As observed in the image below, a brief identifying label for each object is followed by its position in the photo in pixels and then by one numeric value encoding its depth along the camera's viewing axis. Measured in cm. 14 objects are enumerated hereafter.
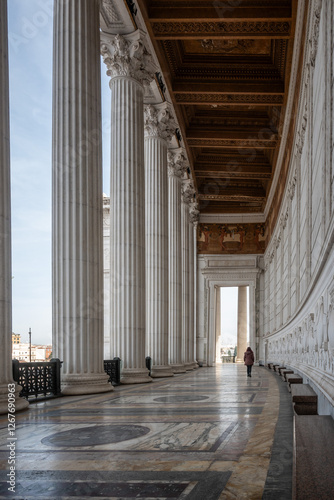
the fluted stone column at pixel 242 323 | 5291
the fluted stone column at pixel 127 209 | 1745
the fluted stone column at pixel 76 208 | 1262
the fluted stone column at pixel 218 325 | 5017
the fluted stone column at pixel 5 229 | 898
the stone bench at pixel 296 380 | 1245
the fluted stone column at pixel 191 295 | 3276
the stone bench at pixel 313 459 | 285
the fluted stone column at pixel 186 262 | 3162
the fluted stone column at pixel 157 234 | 2198
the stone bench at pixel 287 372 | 1662
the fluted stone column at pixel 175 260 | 2642
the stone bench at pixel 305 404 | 769
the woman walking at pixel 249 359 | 2125
